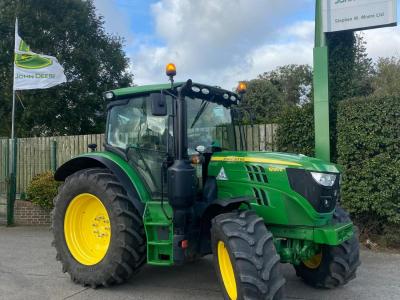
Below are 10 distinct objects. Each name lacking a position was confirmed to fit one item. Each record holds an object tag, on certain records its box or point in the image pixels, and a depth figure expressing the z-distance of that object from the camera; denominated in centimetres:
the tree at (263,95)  2710
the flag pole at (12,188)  1098
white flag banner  1169
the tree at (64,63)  1838
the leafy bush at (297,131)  880
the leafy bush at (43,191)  1074
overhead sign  841
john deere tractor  471
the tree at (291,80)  3444
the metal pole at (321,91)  841
